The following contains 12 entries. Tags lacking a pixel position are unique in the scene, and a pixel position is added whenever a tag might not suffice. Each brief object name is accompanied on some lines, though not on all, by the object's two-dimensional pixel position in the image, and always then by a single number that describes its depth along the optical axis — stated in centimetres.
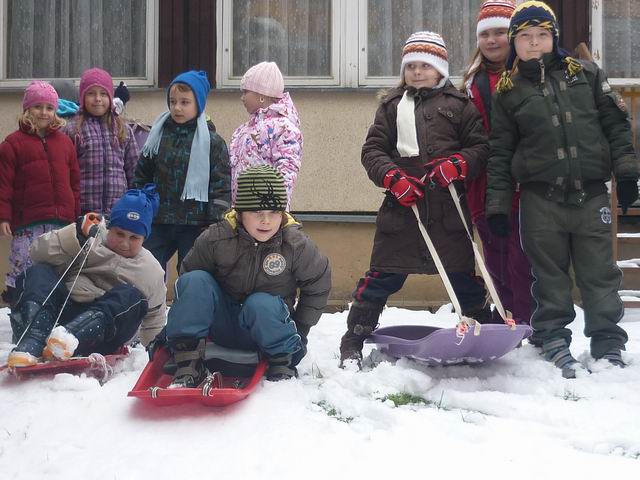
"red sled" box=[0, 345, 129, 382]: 359
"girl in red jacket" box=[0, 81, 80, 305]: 493
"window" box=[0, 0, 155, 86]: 688
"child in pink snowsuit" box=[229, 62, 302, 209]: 482
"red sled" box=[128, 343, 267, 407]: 311
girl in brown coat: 392
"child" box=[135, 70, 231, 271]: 474
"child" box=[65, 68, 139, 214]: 517
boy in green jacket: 382
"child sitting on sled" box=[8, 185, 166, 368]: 397
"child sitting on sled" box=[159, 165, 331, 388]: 349
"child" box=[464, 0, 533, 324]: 423
